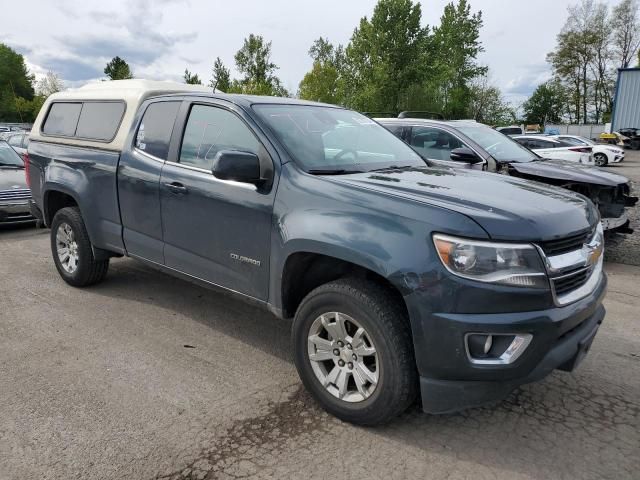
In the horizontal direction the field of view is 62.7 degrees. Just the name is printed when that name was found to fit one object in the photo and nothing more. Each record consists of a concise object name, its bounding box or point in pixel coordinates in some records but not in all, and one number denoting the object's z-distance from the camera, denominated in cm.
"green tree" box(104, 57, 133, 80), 6809
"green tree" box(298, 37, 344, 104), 4778
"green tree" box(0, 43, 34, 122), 7612
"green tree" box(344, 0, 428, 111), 4678
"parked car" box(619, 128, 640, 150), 3512
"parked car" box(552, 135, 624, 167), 2388
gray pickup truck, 249
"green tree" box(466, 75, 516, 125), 6399
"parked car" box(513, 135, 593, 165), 1870
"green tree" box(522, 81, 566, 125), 7619
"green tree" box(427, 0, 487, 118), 5603
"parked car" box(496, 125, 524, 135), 3210
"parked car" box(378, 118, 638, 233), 629
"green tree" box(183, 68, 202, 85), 5947
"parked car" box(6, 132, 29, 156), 1541
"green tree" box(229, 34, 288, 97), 5641
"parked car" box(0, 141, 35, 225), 831
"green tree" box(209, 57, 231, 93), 5451
